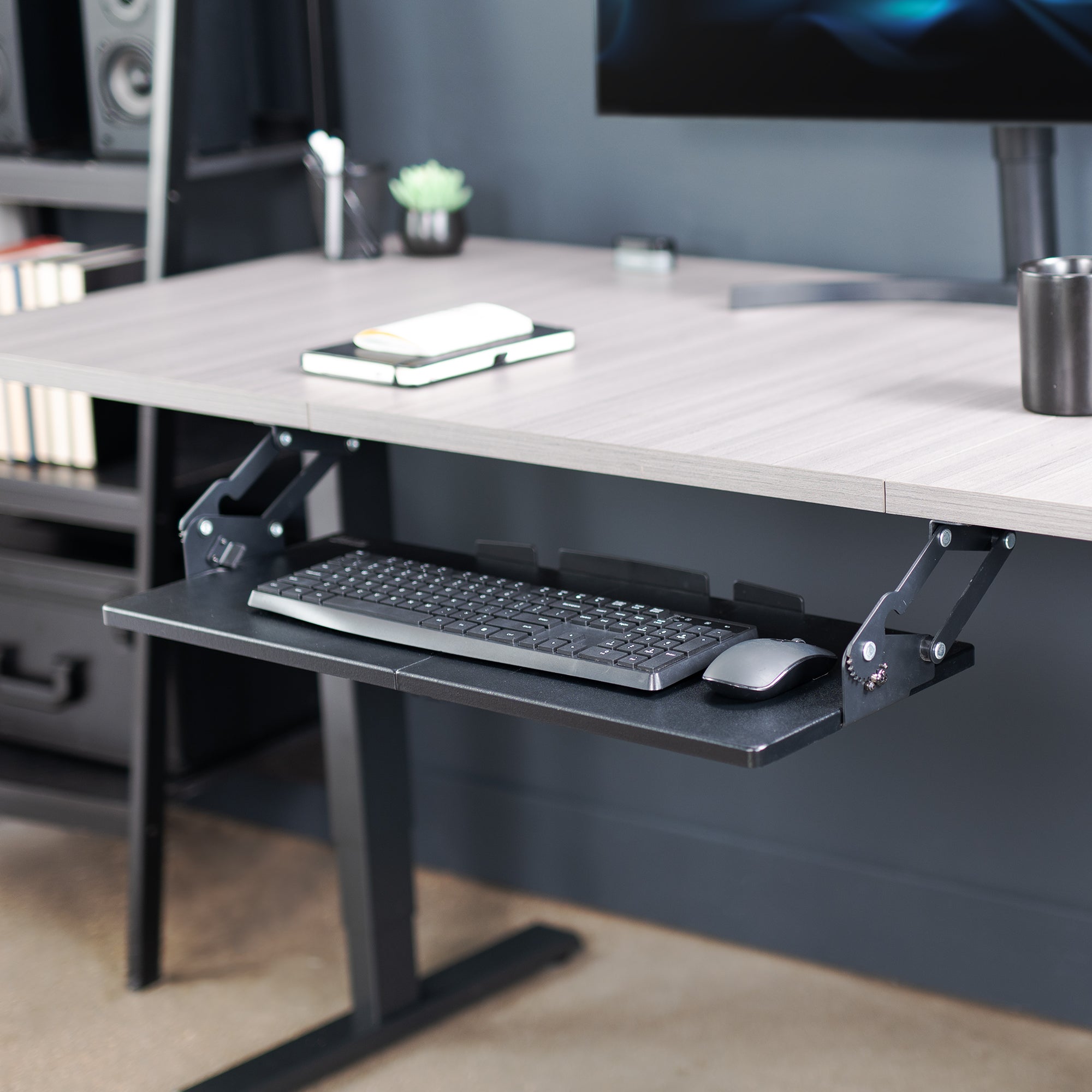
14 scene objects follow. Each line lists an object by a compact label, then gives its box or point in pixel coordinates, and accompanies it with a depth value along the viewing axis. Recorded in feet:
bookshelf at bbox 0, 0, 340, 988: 9.38
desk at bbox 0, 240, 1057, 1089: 7.15
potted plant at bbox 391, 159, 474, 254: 9.47
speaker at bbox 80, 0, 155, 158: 9.50
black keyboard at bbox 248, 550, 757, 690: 7.30
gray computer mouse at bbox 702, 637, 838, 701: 7.15
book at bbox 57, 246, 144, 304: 9.65
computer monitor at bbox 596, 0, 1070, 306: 8.33
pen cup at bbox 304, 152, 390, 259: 9.51
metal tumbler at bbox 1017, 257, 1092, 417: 7.29
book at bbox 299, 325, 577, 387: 7.88
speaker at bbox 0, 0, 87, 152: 9.75
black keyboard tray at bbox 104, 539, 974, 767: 7.04
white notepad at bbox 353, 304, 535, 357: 7.96
